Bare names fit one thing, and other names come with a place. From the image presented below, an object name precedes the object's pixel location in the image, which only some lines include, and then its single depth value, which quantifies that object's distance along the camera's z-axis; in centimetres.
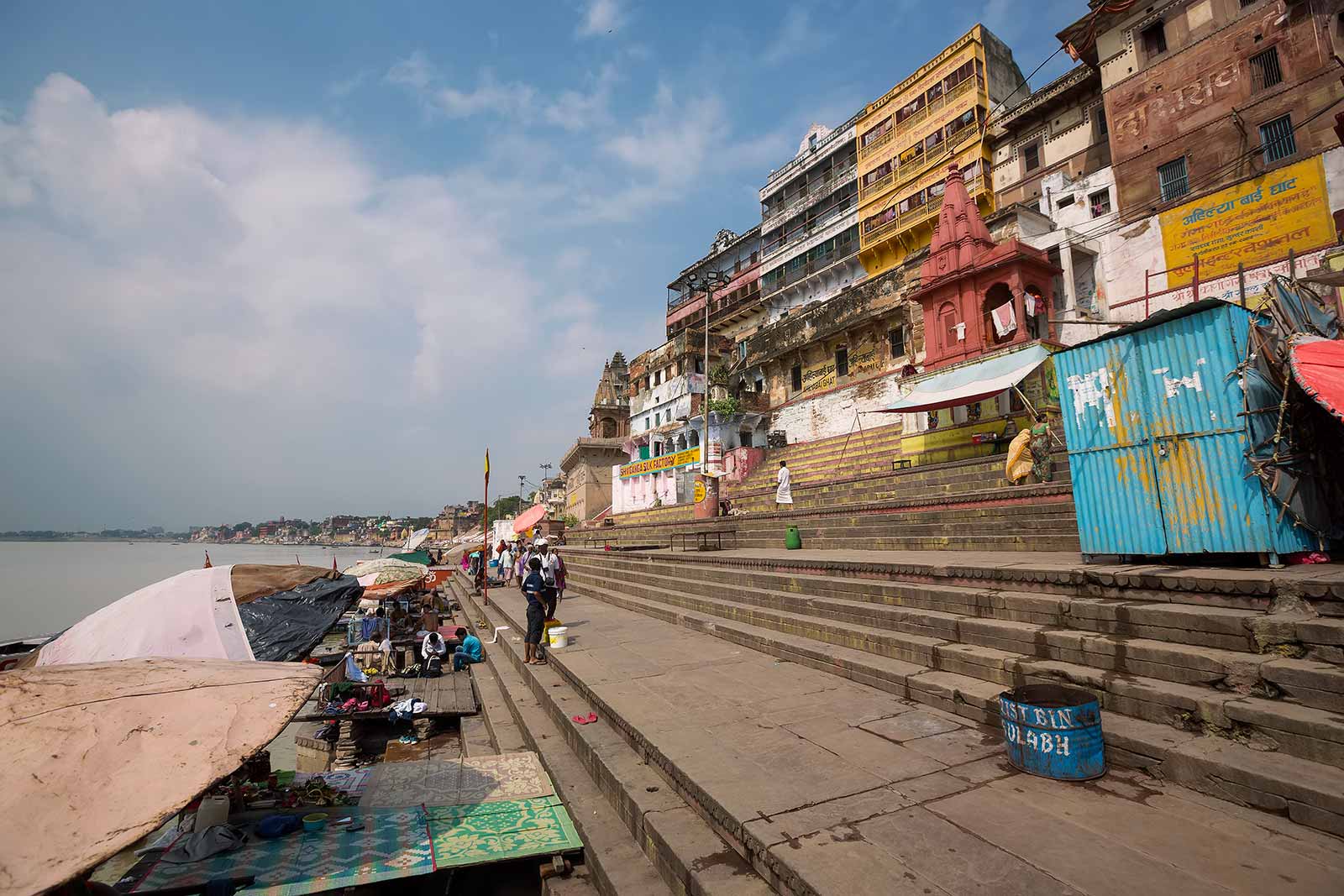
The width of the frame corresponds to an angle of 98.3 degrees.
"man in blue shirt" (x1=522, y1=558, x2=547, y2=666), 821
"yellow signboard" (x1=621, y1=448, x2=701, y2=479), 3013
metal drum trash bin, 334
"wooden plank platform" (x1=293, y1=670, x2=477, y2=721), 769
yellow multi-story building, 2453
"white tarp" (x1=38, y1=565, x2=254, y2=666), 550
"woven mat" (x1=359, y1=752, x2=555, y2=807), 439
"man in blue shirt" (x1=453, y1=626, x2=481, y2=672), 1012
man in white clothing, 1617
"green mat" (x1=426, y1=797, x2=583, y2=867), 353
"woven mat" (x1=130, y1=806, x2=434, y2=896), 319
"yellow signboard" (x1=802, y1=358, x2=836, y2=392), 2620
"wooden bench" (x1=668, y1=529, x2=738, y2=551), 1440
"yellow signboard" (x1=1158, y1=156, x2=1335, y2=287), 1382
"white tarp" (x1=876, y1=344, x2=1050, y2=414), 1338
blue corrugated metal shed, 464
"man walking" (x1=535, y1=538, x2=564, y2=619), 851
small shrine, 1667
